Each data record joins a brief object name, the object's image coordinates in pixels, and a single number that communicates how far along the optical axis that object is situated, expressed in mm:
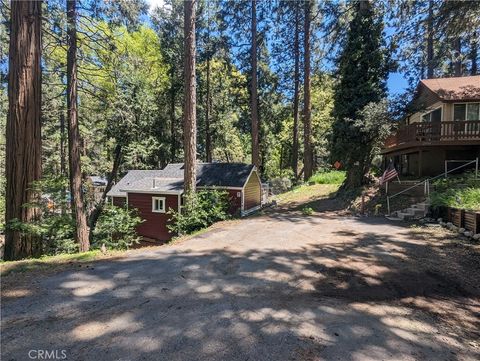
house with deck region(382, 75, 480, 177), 13484
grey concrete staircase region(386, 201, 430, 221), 10078
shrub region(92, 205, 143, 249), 12031
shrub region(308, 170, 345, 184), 20062
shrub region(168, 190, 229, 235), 10164
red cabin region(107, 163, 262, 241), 15843
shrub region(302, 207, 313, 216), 12264
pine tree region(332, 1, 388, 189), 14547
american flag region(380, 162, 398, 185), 11570
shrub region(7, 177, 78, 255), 5562
